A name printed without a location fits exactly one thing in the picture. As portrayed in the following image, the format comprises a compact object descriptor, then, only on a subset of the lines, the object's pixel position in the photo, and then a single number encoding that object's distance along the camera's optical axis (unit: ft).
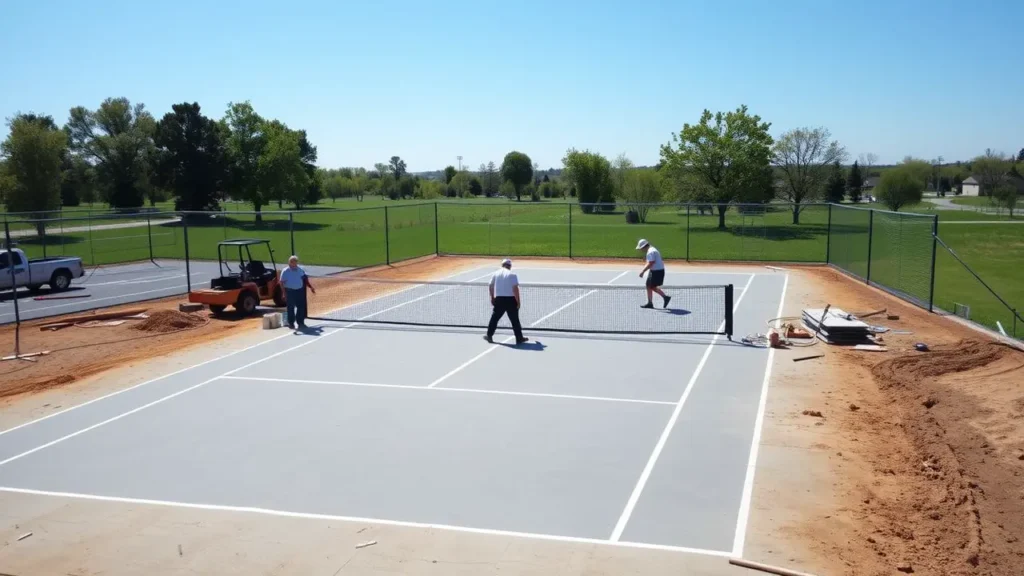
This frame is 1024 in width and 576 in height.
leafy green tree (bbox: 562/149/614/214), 259.19
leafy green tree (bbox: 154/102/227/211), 213.25
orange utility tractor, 69.21
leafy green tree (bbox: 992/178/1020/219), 224.86
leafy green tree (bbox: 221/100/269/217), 229.04
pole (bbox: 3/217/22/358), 56.90
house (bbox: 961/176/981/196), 414.62
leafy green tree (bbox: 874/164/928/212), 248.93
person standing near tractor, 61.82
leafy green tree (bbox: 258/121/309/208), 228.43
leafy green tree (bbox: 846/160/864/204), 311.47
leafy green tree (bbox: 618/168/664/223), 237.45
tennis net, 61.77
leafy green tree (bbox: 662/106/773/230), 172.96
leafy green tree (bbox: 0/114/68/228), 168.14
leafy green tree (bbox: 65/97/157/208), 243.19
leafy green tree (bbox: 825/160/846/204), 255.25
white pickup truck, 85.66
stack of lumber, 54.65
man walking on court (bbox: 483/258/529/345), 54.70
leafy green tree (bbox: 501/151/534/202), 410.93
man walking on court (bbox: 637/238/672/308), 66.39
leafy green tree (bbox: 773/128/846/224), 204.33
